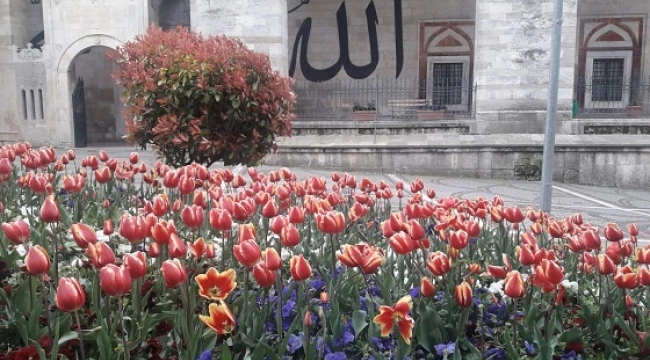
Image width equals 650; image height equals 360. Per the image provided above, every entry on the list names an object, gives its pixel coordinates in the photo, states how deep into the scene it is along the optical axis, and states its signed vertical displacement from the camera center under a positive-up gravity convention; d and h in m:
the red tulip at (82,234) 1.69 -0.37
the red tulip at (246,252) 1.61 -0.40
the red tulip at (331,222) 1.88 -0.37
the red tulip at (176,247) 1.65 -0.40
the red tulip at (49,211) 1.83 -0.32
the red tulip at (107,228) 2.25 -0.46
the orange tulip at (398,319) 1.55 -0.57
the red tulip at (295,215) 2.12 -0.39
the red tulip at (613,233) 2.23 -0.48
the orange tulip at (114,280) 1.36 -0.41
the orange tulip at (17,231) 1.75 -0.37
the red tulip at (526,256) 1.85 -0.47
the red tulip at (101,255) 1.52 -0.39
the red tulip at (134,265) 1.46 -0.39
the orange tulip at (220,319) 1.46 -0.53
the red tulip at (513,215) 2.48 -0.45
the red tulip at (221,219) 1.93 -0.37
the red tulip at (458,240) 1.97 -0.45
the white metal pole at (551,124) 5.88 -0.13
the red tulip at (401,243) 1.85 -0.43
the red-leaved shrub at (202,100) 4.78 +0.09
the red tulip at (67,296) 1.31 -0.43
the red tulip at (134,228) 1.75 -0.36
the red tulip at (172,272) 1.46 -0.41
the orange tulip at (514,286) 1.64 -0.50
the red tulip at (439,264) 1.80 -0.48
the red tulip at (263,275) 1.57 -0.45
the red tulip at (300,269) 1.62 -0.45
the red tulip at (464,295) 1.66 -0.54
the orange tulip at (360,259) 1.68 -0.44
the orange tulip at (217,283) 1.54 -0.47
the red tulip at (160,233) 1.72 -0.37
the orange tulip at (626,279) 1.80 -0.53
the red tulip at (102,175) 2.95 -0.33
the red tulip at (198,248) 1.78 -0.43
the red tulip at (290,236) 1.82 -0.40
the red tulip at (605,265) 1.91 -0.52
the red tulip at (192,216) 2.00 -0.37
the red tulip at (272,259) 1.59 -0.41
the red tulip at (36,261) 1.44 -0.38
